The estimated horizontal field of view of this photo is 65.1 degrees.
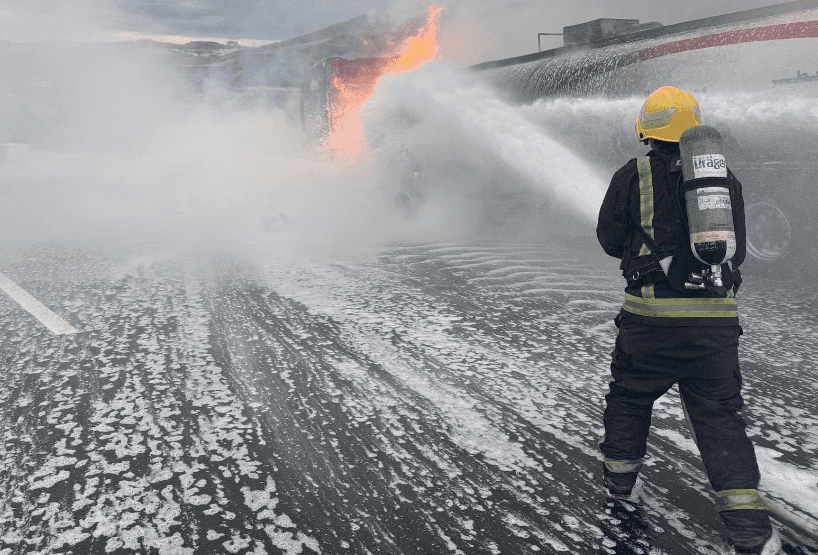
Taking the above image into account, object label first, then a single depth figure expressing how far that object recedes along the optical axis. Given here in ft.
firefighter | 7.08
